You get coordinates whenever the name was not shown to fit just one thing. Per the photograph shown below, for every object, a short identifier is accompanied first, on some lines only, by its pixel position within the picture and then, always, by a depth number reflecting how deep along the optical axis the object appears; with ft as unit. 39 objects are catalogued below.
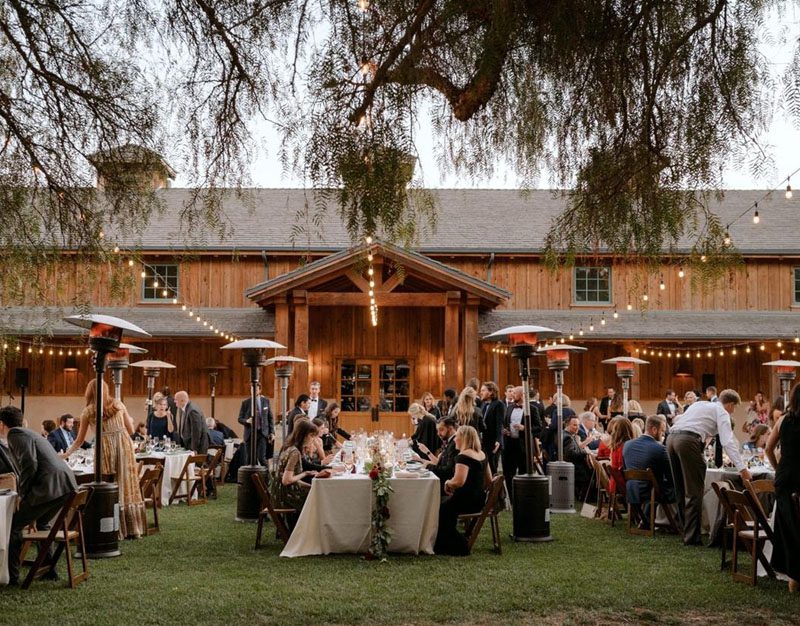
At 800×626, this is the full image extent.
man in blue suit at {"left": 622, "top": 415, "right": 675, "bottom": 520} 32.91
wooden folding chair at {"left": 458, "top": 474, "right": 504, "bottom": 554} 27.96
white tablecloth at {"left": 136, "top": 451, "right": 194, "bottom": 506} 41.04
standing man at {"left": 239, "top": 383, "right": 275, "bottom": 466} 48.70
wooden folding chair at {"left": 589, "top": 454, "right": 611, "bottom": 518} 36.29
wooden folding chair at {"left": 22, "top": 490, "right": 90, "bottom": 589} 23.31
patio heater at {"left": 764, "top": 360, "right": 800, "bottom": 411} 46.76
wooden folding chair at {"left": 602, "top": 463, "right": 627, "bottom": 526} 34.17
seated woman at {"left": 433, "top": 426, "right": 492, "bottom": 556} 28.30
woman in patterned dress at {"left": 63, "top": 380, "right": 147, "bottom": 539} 30.86
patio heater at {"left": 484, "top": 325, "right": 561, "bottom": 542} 31.14
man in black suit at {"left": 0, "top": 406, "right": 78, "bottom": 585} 23.62
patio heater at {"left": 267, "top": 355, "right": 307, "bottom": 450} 39.10
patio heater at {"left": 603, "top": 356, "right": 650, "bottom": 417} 48.23
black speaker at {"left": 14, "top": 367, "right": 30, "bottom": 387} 67.56
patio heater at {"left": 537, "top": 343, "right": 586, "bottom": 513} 39.42
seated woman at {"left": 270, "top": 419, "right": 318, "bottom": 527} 29.12
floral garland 27.30
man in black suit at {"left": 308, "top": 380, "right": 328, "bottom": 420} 51.90
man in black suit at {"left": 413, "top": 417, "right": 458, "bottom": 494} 30.09
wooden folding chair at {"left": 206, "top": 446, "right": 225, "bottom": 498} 43.92
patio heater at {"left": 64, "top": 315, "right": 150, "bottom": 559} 27.63
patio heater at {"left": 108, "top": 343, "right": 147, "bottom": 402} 39.97
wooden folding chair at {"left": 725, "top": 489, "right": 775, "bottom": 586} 23.54
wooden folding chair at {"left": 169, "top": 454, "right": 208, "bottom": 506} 39.63
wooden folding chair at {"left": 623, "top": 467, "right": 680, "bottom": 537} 31.91
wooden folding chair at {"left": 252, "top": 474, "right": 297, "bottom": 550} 28.68
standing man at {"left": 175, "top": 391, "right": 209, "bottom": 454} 46.39
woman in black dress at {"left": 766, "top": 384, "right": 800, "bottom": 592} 22.25
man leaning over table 30.55
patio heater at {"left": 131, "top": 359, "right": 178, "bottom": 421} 54.80
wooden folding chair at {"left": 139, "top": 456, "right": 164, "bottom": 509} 37.19
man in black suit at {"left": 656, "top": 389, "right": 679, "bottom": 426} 54.49
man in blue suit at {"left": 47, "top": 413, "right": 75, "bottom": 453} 41.32
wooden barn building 64.95
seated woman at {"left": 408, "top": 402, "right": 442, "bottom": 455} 40.88
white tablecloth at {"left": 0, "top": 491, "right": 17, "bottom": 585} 22.62
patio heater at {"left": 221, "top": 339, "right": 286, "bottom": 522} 35.63
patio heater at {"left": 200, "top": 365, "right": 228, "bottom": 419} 67.00
